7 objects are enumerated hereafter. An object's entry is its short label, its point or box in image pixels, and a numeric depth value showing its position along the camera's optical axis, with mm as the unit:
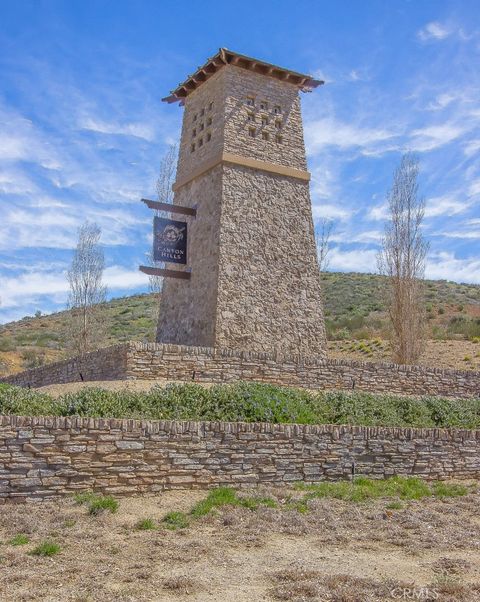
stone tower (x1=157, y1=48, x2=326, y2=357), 18094
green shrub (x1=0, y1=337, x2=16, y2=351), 38997
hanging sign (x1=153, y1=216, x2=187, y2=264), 19156
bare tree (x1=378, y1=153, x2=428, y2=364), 23688
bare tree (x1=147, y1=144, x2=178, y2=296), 25328
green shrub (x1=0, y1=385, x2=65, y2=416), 9741
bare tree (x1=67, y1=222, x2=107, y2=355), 27333
